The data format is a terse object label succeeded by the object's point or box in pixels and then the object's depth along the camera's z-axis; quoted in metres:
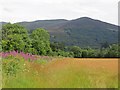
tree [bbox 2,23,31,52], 20.38
